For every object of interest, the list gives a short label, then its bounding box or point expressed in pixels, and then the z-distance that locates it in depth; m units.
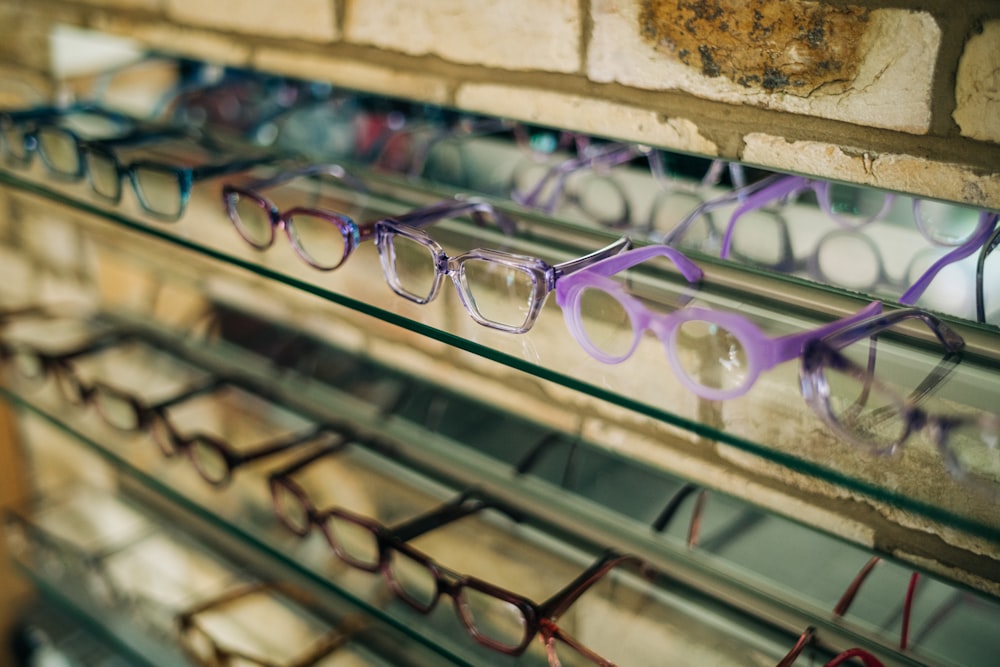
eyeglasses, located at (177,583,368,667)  0.98
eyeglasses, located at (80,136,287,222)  0.81
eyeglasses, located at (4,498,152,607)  1.18
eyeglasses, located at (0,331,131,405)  1.12
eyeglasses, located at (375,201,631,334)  0.57
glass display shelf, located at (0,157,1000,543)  0.48
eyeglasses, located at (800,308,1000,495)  0.47
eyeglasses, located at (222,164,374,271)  0.67
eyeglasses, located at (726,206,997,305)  0.62
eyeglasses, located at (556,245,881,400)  0.52
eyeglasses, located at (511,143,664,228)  0.80
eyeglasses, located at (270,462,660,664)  0.71
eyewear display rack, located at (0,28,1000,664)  0.52
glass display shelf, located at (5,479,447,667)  1.03
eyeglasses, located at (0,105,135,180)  0.91
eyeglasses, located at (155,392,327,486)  0.96
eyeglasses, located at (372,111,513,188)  0.92
